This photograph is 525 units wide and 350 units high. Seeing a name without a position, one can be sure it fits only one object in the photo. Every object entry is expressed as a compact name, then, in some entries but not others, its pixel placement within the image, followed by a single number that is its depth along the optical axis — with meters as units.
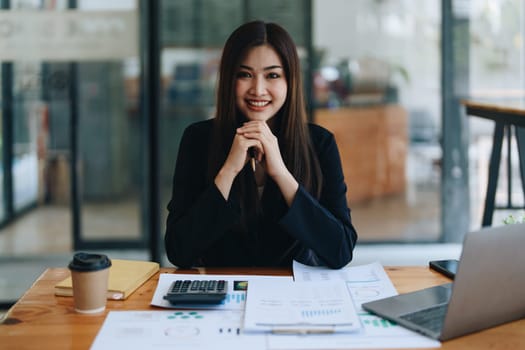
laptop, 1.17
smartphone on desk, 1.61
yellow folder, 1.43
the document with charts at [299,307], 1.24
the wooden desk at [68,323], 1.20
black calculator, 1.35
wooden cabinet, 4.21
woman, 1.82
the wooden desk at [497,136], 2.71
